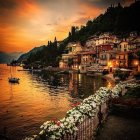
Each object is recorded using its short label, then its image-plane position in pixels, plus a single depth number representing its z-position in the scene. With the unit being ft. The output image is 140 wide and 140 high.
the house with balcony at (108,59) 330.32
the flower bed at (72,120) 23.50
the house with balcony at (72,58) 442.18
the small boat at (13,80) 279.49
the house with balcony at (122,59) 295.97
